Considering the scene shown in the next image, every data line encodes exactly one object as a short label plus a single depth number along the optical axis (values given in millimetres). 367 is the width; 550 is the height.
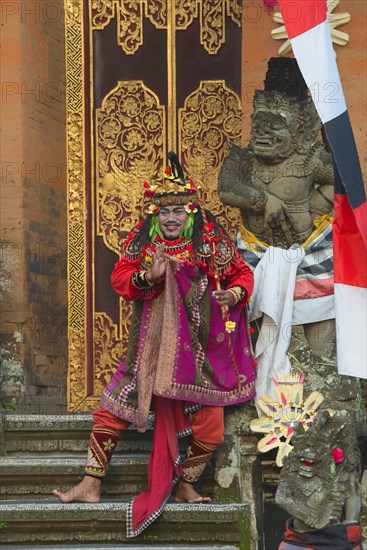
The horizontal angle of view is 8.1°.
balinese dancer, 14298
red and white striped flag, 13495
